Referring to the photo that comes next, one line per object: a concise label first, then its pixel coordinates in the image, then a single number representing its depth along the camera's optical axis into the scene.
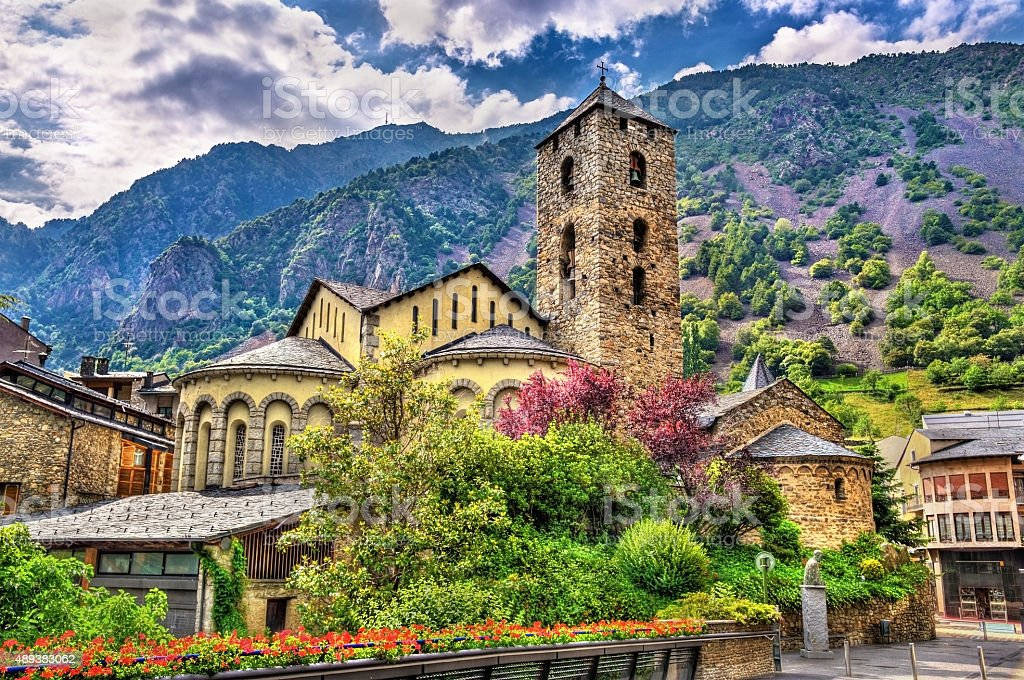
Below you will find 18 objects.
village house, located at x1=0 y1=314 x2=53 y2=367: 53.97
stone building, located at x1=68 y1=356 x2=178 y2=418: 53.78
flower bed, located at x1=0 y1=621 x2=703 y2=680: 9.30
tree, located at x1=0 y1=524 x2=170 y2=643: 13.64
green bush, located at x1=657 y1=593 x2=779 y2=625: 19.45
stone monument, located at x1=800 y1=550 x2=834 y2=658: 23.25
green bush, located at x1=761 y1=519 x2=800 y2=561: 26.70
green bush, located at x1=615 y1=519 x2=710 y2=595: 21.91
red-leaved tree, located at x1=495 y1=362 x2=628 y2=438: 26.70
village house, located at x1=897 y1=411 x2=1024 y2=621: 44.44
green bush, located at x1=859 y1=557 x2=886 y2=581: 27.72
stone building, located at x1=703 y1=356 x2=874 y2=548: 28.38
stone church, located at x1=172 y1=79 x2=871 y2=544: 29.47
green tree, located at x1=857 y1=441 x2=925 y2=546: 33.53
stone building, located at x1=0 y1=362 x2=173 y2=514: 27.19
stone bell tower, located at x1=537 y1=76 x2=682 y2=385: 34.34
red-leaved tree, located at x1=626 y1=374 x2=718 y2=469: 26.64
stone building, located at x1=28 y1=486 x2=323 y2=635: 20.66
